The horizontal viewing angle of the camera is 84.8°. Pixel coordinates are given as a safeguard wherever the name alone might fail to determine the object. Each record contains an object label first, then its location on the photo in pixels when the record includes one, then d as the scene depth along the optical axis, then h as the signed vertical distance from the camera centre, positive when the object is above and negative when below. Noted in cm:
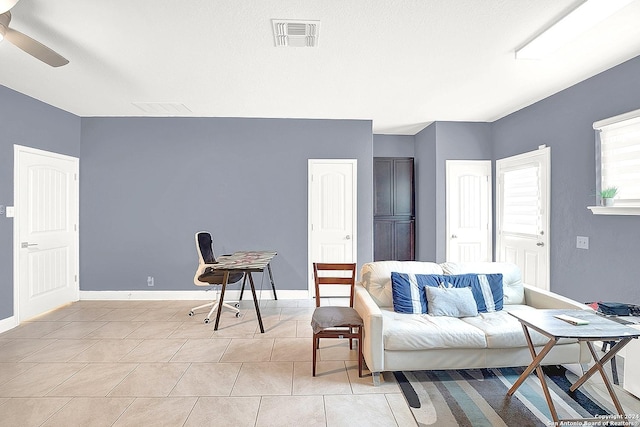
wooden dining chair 274 -85
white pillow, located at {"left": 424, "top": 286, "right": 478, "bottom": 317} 299 -75
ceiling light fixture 230 +138
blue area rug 222 -128
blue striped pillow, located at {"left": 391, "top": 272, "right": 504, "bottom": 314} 308 -66
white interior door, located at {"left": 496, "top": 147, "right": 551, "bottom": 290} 432 +3
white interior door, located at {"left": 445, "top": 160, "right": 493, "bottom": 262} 550 +5
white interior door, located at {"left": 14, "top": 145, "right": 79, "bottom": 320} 416 -20
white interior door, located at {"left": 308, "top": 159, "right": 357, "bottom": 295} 527 +2
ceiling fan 226 +115
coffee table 204 -69
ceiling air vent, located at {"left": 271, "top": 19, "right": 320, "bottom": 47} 261 +143
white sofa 261 -97
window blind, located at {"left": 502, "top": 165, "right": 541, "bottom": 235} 452 +20
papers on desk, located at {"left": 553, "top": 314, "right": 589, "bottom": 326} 223 -68
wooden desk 376 -55
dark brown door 643 +6
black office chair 428 -72
